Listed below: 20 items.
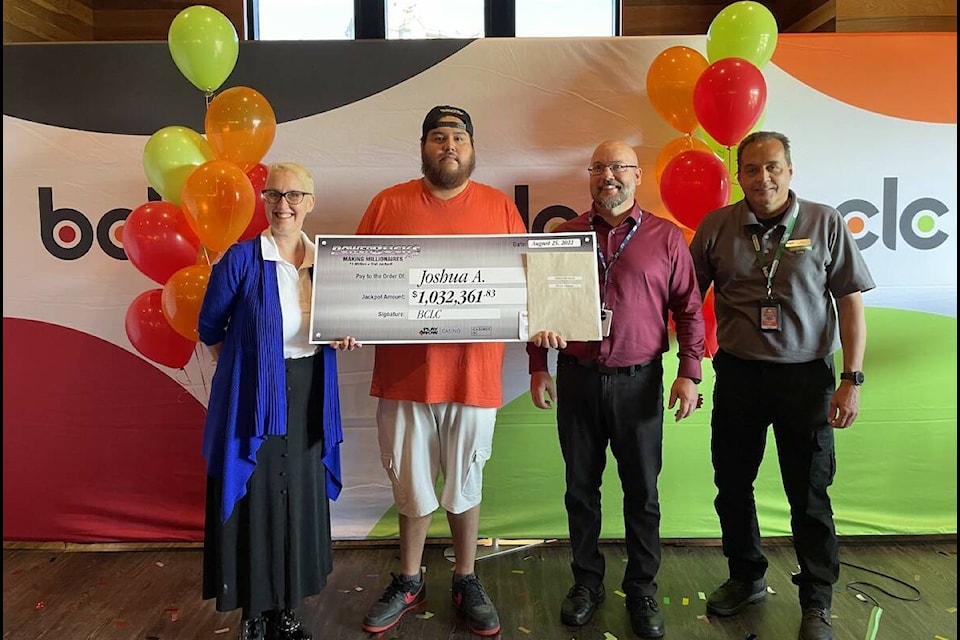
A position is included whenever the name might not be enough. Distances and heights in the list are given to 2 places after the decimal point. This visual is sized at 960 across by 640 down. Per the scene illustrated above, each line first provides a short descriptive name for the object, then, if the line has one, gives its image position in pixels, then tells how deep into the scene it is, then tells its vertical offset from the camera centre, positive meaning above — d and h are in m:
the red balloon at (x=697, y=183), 2.41 +0.48
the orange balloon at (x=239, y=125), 2.36 +0.68
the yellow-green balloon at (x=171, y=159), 2.36 +0.56
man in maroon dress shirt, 2.14 -0.17
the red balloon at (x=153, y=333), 2.47 -0.05
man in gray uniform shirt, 2.15 -0.05
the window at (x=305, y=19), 4.04 +1.78
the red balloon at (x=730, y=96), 2.33 +0.76
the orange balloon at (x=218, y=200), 2.19 +0.39
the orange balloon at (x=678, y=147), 2.61 +0.66
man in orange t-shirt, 2.20 -0.23
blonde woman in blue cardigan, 1.97 -0.31
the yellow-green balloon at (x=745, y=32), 2.48 +1.05
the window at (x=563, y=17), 4.03 +1.79
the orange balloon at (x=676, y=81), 2.52 +0.88
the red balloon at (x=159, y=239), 2.40 +0.29
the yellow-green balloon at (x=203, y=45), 2.39 +0.98
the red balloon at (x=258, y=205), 2.40 +0.41
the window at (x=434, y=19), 4.01 +1.78
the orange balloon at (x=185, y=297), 2.26 +0.08
